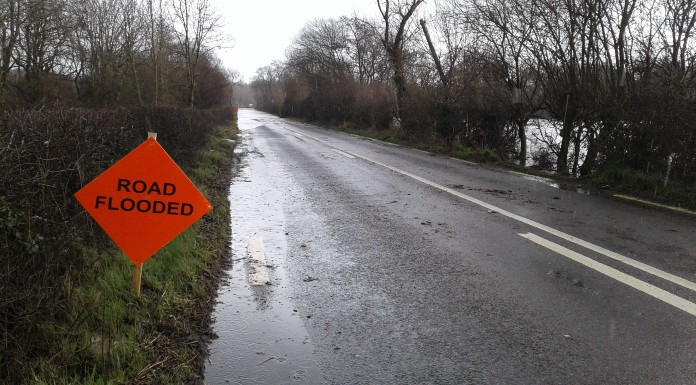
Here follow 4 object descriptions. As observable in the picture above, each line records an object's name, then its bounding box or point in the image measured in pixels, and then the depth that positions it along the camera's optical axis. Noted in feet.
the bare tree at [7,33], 53.21
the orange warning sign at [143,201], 12.16
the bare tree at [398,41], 80.07
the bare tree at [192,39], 94.89
